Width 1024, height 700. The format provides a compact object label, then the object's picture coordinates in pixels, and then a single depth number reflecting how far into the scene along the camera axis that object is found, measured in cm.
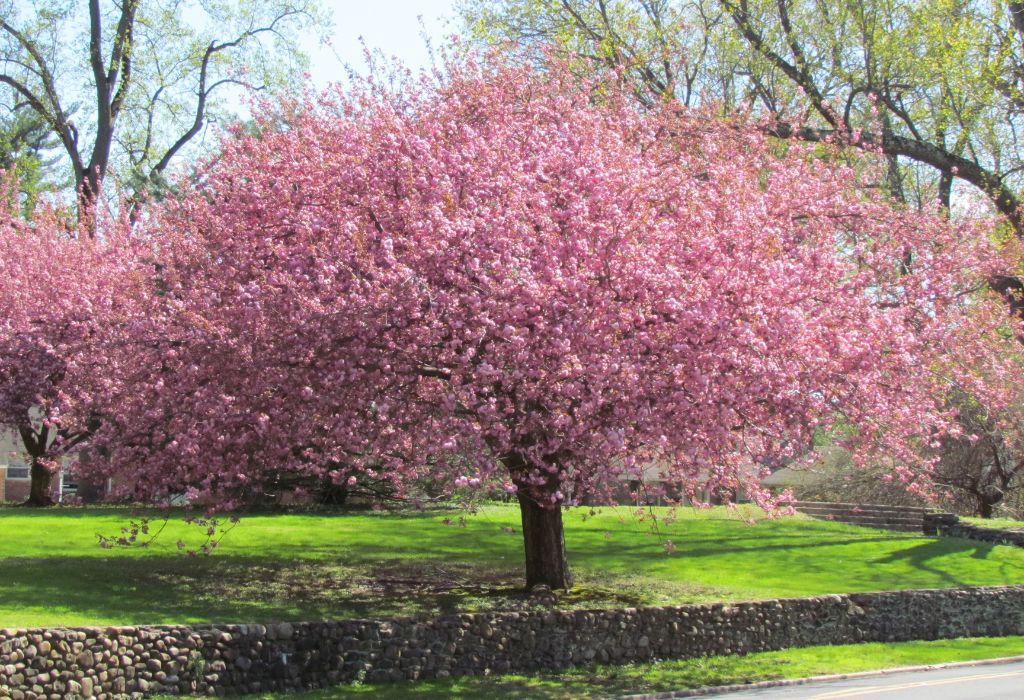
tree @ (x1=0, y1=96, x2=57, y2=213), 4956
